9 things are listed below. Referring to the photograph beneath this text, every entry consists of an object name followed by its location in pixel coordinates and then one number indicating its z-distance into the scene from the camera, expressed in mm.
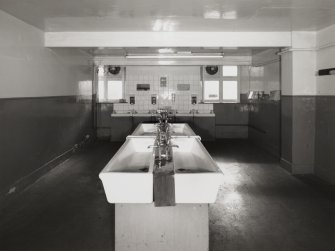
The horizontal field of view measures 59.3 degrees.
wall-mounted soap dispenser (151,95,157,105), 9227
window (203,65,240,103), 9383
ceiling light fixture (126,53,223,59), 6984
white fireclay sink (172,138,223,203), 2090
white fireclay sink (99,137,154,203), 2088
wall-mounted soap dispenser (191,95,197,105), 9273
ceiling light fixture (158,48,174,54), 7125
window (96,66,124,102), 9328
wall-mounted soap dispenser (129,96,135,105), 9266
